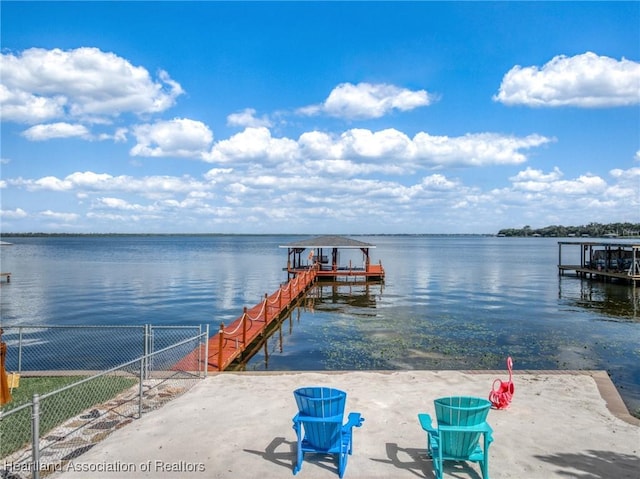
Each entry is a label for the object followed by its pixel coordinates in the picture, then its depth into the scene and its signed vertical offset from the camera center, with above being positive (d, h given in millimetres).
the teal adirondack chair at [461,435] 6855 -2611
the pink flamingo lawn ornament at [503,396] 10117 -3070
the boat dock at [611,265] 42531 -2286
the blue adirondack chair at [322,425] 7047 -2600
